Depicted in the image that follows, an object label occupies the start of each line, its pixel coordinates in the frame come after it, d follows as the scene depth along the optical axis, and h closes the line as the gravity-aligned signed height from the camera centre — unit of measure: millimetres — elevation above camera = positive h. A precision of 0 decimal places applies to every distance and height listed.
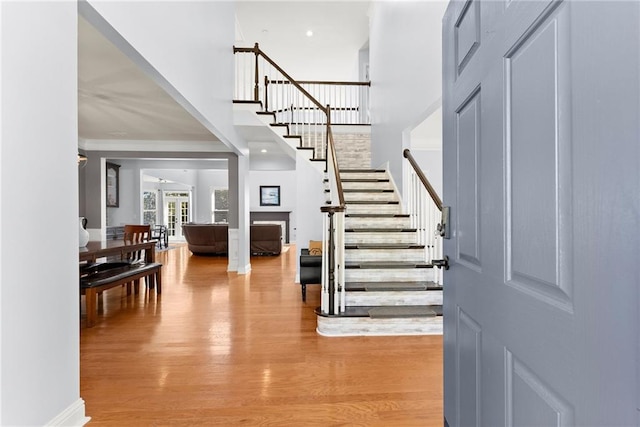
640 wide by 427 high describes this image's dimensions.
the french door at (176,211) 13062 +113
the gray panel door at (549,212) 484 +1
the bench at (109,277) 3238 -700
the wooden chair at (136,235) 5109 -358
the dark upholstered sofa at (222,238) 8305 -633
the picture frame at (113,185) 9422 +858
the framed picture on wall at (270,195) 12508 +704
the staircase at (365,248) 2980 -405
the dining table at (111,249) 3436 -414
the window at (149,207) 12157 +256
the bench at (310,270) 3881 -667
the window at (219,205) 13352 +355
